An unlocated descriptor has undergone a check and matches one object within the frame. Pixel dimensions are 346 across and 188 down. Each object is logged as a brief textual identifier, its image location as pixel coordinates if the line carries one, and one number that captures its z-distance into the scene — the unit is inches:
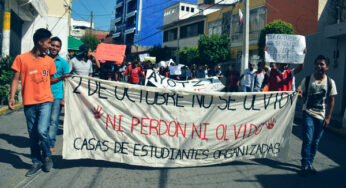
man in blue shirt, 195.2
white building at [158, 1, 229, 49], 1499.9
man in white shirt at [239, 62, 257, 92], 395.9
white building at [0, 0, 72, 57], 750.5
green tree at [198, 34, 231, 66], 1190.9
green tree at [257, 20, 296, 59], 824.9
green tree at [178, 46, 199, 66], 1362.7
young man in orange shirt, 168.4
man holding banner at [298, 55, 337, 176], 192.1
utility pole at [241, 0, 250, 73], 531.2
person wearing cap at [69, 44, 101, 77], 242.5
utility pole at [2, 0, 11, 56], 483.8
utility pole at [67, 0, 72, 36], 987.0
